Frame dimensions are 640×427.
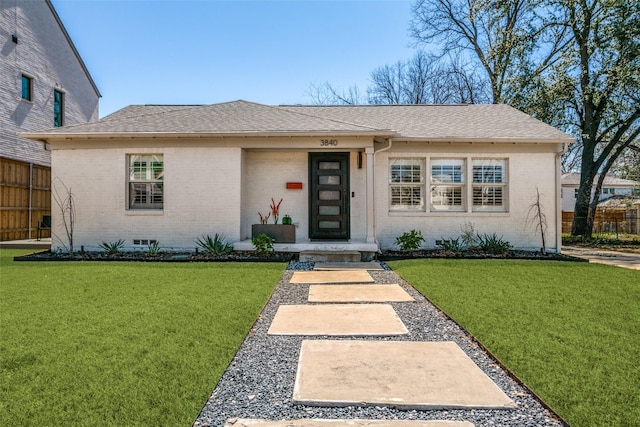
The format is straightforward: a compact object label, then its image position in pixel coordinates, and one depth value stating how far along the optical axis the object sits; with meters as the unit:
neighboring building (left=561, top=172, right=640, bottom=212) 29.89
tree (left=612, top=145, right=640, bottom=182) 16.11
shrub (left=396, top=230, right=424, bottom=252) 8.81
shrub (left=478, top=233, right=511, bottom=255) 8.80
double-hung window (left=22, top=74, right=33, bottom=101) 14.12
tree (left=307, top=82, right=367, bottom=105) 26.20
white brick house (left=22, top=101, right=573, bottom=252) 8.87
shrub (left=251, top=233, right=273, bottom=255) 8.18
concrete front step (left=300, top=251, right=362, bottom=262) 8.09
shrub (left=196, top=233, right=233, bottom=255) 8.52
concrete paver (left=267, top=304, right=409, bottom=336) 3.48
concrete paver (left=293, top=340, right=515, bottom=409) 2.18
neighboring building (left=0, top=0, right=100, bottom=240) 12.68
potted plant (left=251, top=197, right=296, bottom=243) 8.83
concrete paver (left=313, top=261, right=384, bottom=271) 7.21
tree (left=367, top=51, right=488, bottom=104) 23.09
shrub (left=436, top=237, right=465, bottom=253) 8.93
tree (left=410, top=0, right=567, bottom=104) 14.88
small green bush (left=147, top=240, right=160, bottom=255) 8.56
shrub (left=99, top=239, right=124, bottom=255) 8.75
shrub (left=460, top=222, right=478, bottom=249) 9.24
